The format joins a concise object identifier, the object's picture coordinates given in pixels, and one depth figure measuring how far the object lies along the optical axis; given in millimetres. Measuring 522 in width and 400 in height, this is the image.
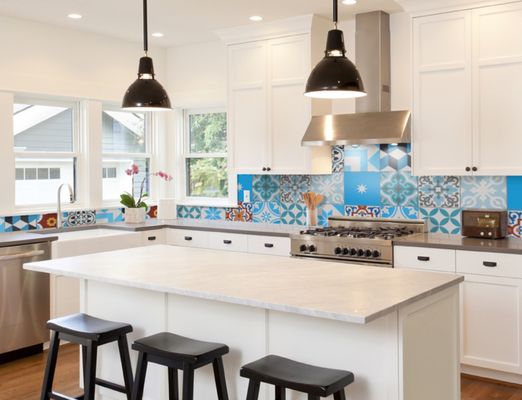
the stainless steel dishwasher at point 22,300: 4504
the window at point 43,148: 5375
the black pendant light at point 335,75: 2857
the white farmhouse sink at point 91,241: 4938
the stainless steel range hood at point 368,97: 4828
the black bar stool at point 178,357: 2619
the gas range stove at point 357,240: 4492
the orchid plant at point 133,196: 5926
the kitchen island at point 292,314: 2477
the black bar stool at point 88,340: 2992
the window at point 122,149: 6137
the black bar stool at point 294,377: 2307
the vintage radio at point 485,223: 4344
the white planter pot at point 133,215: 5902
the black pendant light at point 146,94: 3541
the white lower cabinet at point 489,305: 3975
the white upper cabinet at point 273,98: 5211
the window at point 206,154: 6375
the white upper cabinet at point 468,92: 4254
